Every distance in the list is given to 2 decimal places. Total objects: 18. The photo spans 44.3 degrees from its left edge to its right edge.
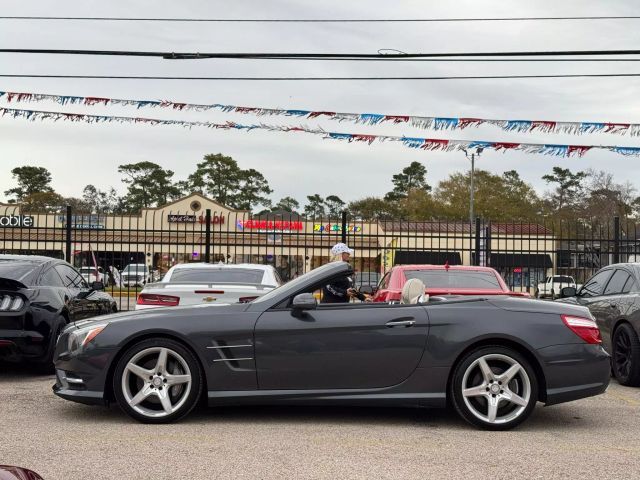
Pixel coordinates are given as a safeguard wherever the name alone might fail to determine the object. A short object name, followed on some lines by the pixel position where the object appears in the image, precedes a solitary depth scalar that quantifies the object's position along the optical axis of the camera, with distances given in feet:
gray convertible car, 19.99
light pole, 48.34
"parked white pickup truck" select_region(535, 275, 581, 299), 74.63
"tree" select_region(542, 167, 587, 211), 296.92
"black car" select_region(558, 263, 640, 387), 27.78
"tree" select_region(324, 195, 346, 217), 324.99
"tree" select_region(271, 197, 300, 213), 320.33
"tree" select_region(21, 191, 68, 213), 280.33
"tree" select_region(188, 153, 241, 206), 284.82
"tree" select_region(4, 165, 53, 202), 302.66
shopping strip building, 51.70
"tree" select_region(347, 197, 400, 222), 268.82
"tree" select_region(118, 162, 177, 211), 298.15
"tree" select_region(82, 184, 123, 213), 343.54
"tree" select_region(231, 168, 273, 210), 288.30
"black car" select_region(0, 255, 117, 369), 27.04
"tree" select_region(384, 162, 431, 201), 322.55
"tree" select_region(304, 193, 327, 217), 331.47
